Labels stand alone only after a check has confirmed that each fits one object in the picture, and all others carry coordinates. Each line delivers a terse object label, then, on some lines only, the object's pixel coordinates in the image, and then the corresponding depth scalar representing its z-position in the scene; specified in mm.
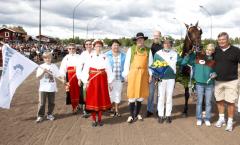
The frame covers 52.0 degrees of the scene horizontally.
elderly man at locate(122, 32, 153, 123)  5644
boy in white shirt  5639
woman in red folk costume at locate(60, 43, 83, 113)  6151
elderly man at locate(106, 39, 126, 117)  5884
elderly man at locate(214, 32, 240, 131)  5108
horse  5846
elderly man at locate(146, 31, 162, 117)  6129
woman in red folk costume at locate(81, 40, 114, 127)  5293
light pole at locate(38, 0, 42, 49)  21080
